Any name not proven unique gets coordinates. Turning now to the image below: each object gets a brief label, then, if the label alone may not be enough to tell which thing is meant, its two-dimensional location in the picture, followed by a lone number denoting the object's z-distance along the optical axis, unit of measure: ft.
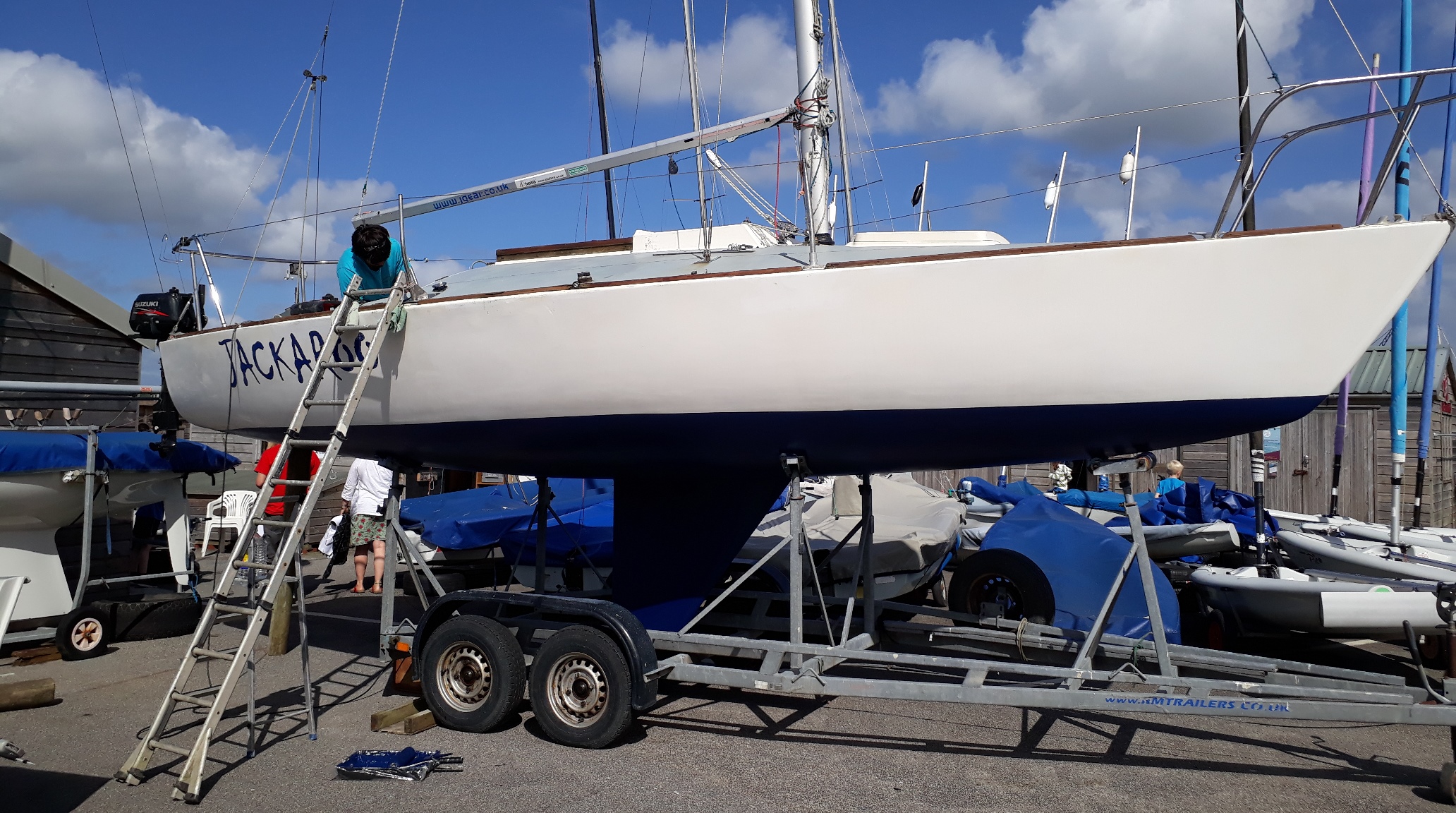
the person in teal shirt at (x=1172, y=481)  35.73
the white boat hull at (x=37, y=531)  19.66
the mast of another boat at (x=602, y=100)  64.08
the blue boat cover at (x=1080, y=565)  17.65
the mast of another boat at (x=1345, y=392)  34.37
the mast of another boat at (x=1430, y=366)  34.91
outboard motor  19.61
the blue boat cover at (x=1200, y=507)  29.99
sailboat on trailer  12.01
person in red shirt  21.98
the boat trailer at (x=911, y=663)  12.01
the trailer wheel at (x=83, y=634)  19.36
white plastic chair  36.71
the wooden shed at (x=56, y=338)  27.30
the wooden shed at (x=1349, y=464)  46.44
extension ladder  12.42
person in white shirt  29.43
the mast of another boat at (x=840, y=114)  24.12
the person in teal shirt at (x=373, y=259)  16.56
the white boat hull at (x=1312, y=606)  15.49
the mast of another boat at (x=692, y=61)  24.03
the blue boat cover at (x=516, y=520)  23.97
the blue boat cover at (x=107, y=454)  19.71
